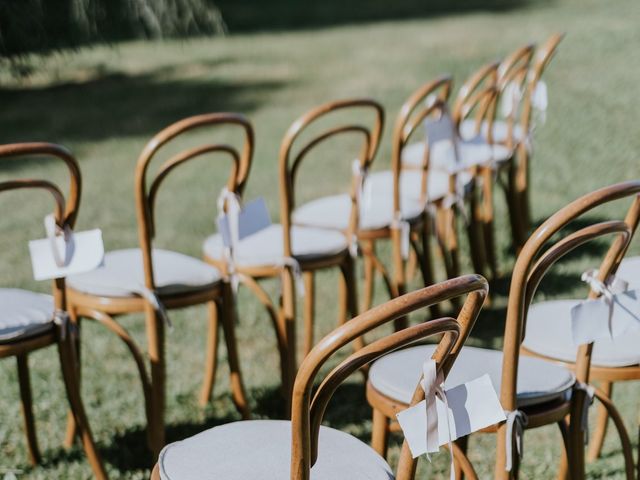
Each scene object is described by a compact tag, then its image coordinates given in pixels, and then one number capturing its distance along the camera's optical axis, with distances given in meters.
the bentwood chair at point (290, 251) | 3.35
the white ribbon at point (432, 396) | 1.77
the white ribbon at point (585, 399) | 2.41
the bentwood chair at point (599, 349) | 2.64
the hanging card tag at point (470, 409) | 1.81
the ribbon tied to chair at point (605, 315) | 2.21
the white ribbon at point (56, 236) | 2.69
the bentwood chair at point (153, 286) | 3.02
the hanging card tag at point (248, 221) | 3.14
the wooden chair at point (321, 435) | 1.61
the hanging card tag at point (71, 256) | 2.69
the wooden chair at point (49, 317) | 2.67
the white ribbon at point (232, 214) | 3.15
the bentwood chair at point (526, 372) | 2.06
